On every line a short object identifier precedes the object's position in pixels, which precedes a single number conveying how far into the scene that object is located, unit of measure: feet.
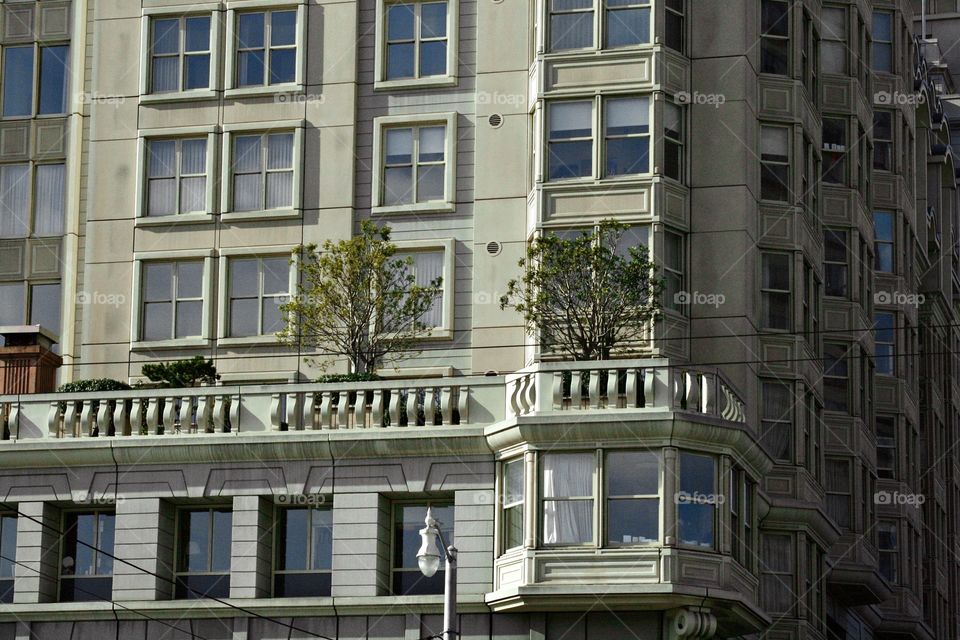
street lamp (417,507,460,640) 121.49
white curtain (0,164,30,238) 181.16
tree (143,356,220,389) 160.04
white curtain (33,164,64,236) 180.04
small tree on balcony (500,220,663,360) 151.23
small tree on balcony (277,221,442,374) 157.48
